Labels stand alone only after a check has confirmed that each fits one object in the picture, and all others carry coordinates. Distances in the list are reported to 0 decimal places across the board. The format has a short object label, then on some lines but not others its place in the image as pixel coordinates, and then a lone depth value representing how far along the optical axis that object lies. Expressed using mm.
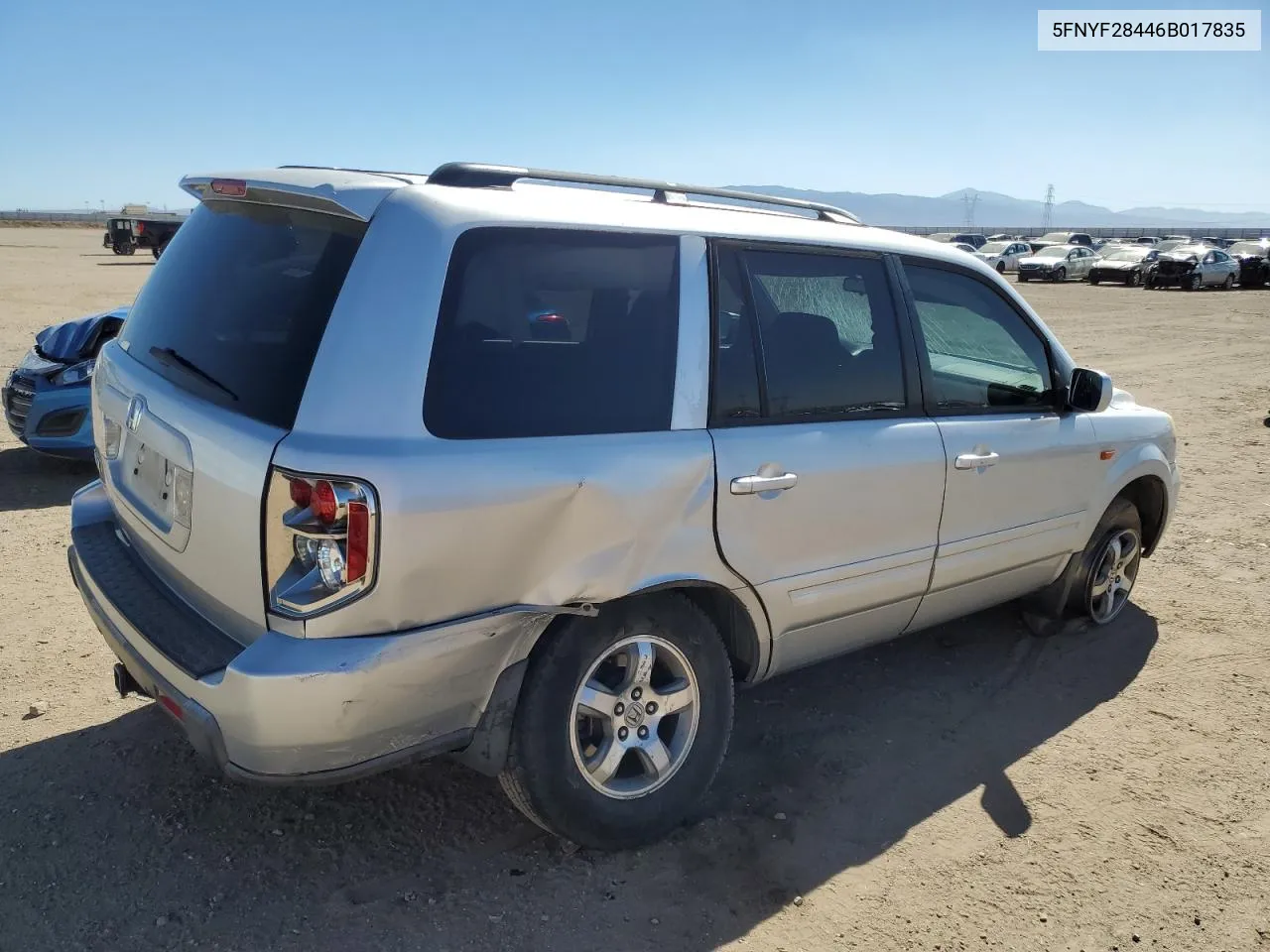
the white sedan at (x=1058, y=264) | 37719
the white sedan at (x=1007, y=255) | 41625
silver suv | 2377
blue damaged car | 6801
